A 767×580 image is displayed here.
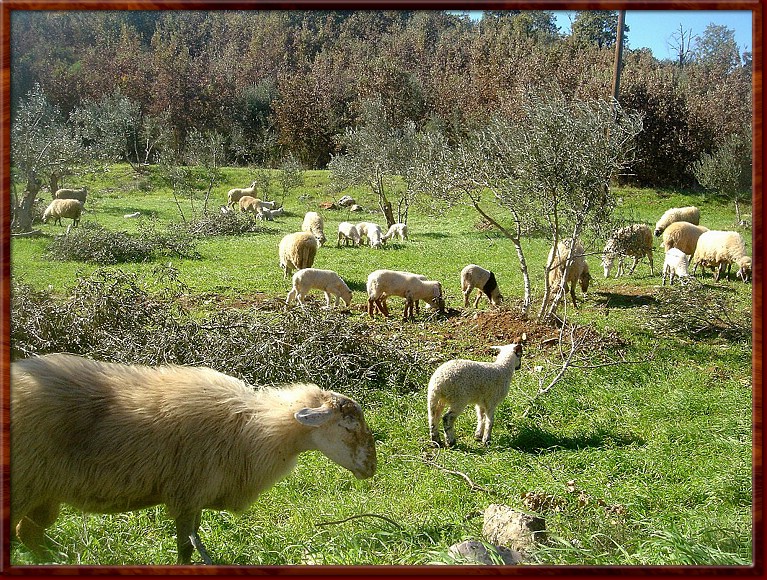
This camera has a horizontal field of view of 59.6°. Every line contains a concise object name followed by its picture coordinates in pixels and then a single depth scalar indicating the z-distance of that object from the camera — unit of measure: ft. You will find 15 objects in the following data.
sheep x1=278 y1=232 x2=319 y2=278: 48.65
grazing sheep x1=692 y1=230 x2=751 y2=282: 48.01
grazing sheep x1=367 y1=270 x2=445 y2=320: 40.91
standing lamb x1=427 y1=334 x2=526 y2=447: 22.13
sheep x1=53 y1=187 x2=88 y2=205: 71.72
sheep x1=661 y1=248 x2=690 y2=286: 47.03
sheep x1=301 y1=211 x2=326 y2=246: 65.62
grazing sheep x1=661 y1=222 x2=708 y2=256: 54.49
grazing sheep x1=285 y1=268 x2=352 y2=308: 41.47
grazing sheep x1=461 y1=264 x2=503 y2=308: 43.09
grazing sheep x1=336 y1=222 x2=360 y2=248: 66.85
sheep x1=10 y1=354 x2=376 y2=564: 12.82
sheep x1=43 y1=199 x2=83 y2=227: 61.00
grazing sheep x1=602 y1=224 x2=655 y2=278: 39.88
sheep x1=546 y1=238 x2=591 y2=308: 39.40
